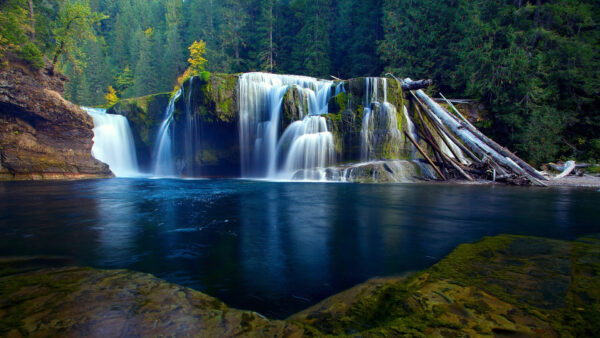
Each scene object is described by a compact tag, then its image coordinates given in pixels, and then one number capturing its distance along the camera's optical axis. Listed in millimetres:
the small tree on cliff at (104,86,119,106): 48938
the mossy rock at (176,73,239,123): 18031
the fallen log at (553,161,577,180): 12656
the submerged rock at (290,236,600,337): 1572
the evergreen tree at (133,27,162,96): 43797
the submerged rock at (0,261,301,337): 1630
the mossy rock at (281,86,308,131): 16812
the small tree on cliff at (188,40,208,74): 40781
